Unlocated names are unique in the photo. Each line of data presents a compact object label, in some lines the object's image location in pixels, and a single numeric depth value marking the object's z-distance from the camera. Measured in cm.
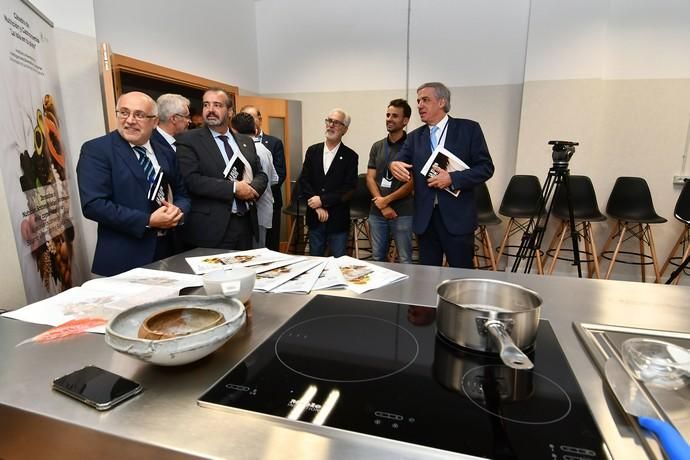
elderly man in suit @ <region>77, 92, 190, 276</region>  153
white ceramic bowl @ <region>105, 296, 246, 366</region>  56
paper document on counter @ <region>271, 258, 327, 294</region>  100
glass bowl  57
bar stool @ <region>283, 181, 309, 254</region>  349
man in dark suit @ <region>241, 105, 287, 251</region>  341
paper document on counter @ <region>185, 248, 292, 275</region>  119
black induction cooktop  48
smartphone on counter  56
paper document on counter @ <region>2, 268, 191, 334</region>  84
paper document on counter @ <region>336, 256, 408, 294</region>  104
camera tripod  264
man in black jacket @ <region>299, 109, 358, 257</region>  295
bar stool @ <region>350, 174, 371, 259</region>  379
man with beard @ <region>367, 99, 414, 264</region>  279
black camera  263
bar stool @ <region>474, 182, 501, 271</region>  349
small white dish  79
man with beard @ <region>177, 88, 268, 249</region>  209
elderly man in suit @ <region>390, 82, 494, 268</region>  218
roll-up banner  158
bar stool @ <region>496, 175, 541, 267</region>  349
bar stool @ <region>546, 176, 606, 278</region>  336
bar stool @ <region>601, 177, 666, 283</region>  331
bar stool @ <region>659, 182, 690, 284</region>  315
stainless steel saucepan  56
